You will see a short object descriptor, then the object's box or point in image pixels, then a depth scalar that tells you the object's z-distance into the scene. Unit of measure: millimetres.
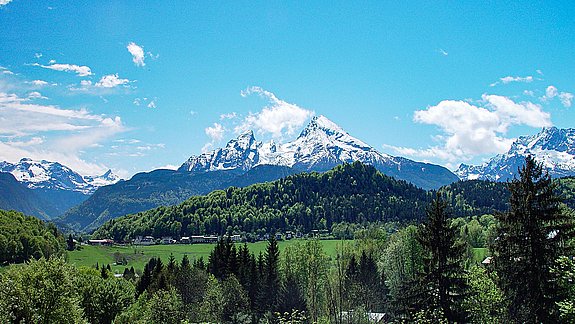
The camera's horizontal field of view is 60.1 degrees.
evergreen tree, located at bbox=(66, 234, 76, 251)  170125
